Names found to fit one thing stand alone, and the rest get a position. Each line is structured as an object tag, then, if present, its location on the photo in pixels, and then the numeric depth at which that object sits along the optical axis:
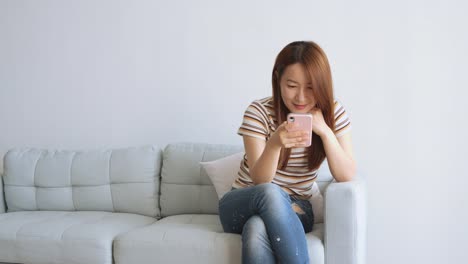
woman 1.74
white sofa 1.93
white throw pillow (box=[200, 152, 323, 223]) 2.47
